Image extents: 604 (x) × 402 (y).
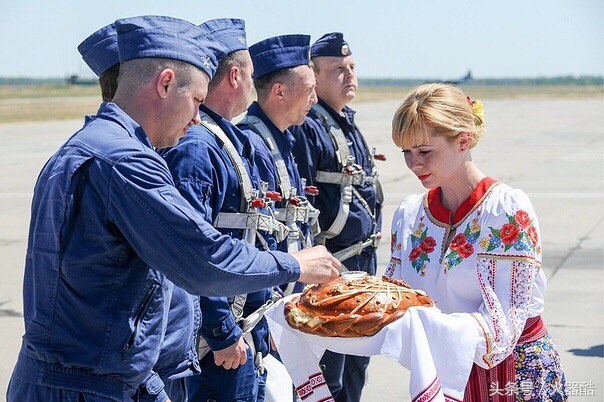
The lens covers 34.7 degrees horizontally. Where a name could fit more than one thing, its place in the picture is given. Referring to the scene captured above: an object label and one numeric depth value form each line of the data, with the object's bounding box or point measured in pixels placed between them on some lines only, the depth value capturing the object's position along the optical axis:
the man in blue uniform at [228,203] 3.90
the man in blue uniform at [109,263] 2.67
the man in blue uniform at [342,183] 5.93
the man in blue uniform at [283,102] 4.87
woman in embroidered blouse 3.51
